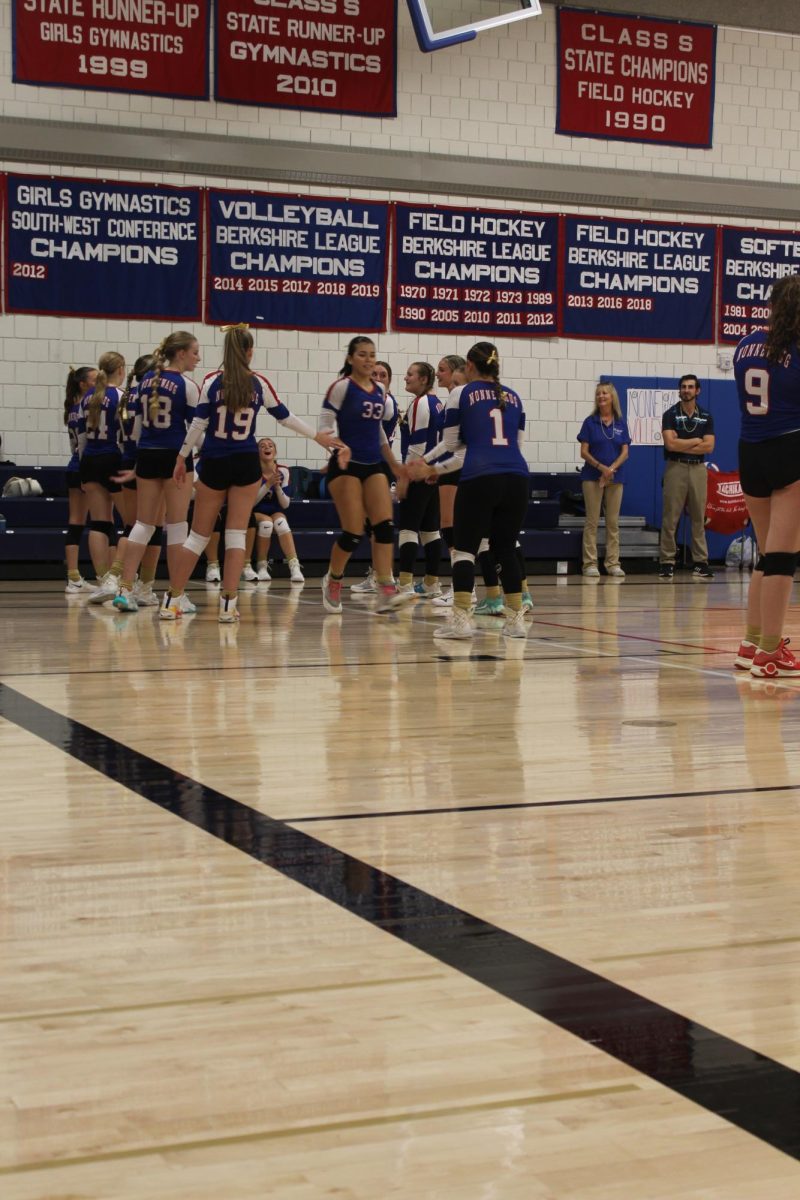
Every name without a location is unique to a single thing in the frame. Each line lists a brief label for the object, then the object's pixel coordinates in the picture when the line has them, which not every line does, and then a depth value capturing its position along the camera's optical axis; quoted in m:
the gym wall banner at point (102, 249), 14.98
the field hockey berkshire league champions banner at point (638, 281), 17.34
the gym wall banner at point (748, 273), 18.14
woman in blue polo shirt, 15.97
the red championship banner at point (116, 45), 14.76
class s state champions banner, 17.03
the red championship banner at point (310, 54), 15.54
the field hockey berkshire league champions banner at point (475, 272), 16.61
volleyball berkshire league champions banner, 15.80
